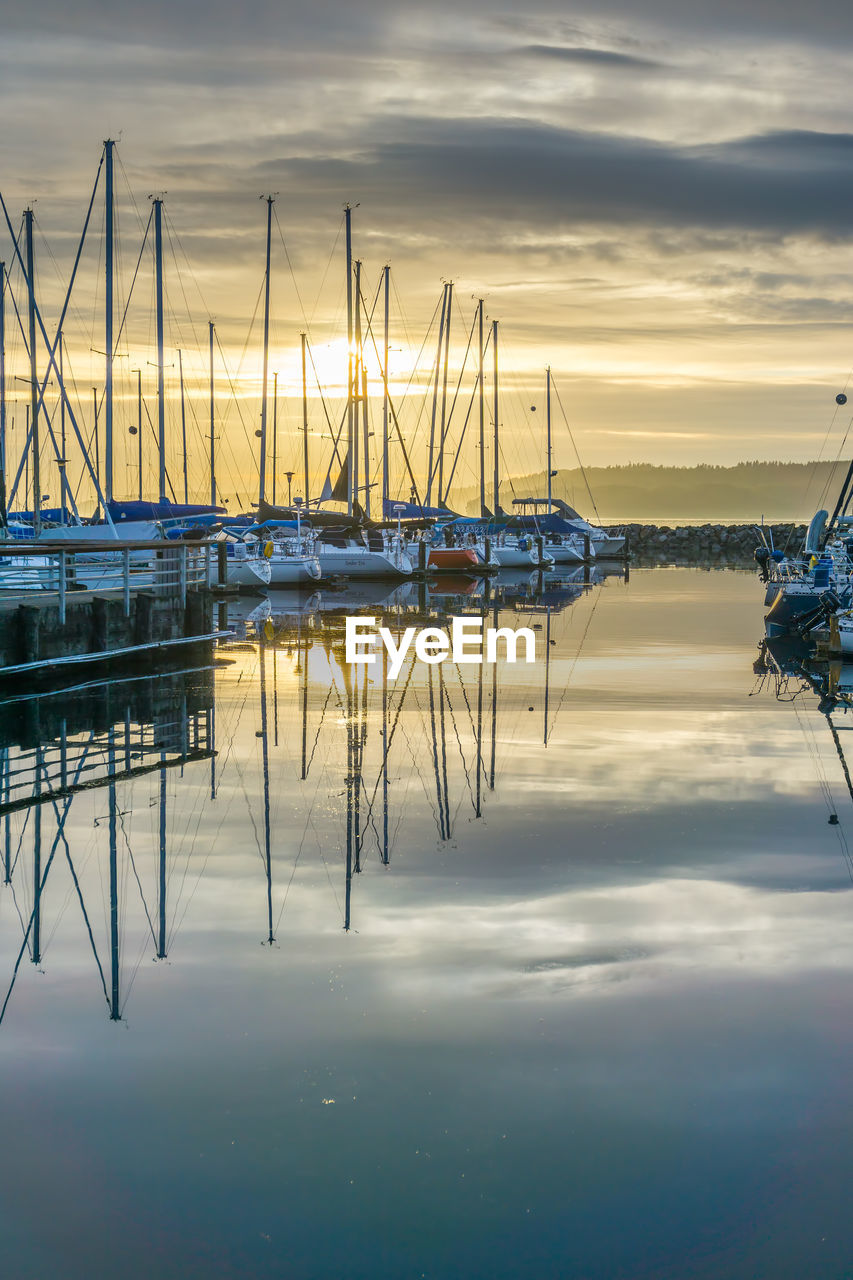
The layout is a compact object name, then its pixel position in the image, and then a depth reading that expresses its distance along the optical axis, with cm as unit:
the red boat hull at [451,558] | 6519
